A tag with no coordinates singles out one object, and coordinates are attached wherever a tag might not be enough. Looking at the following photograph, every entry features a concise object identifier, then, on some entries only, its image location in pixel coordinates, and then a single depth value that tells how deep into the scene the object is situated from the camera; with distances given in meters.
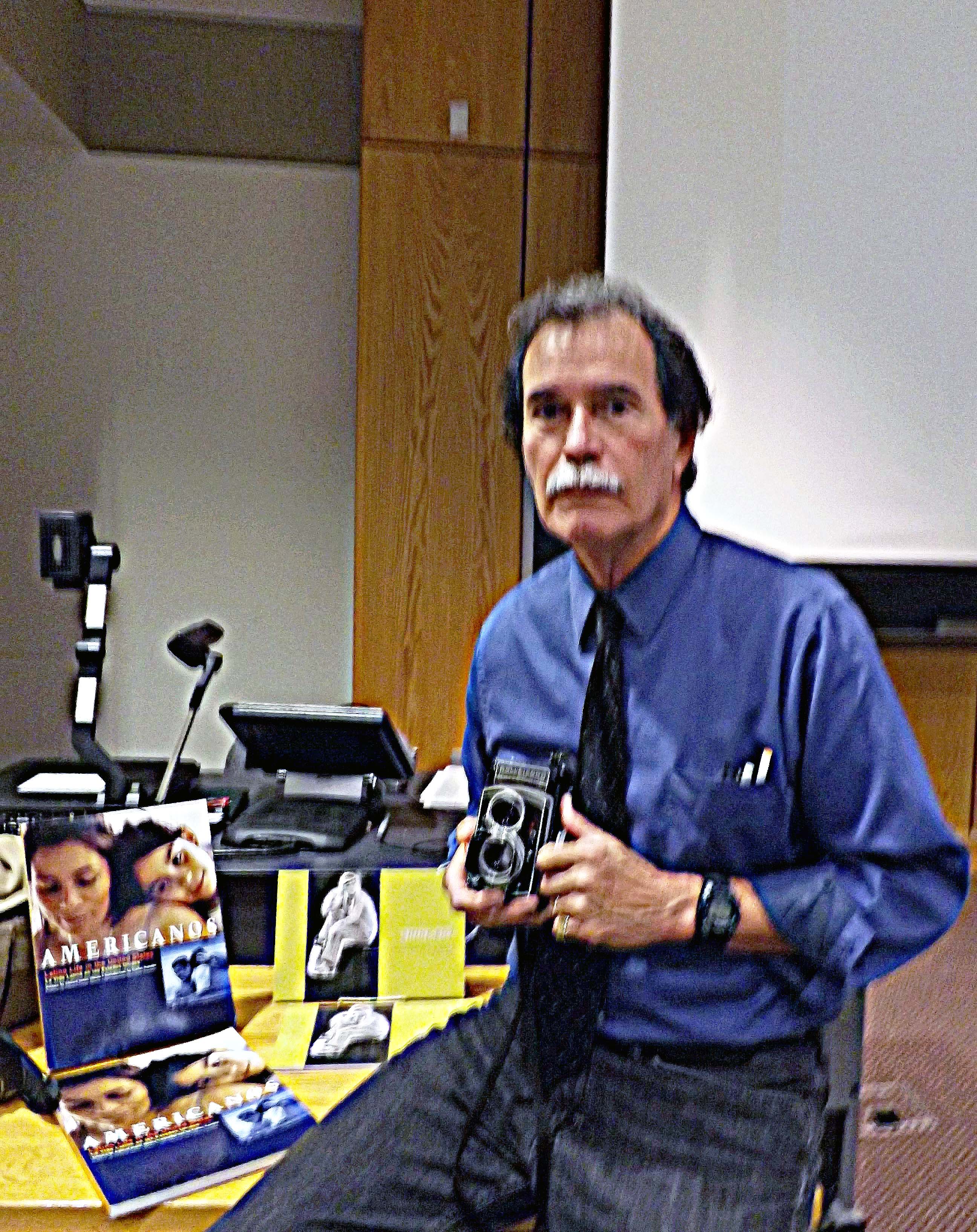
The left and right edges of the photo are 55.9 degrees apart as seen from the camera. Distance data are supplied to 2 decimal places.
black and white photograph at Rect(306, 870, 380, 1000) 1.22
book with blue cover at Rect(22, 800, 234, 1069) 1.10
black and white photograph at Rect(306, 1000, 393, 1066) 1.12
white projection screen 2.15
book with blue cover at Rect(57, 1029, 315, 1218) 0.92
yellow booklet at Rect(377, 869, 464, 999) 1.23
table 0.89
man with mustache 0.89
